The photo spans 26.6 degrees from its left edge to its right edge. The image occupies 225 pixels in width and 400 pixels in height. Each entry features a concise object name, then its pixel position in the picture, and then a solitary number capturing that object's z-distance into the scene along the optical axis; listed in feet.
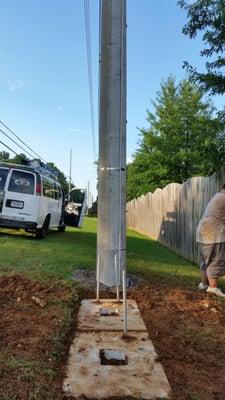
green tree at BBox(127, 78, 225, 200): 82.48
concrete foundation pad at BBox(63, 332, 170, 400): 10.23
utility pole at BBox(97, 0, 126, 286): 21.25
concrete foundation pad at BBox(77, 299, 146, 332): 14.83
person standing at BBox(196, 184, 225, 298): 21.66
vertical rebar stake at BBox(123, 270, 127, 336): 13.61
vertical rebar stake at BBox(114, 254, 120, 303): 18.41
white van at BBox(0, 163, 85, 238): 39.42
